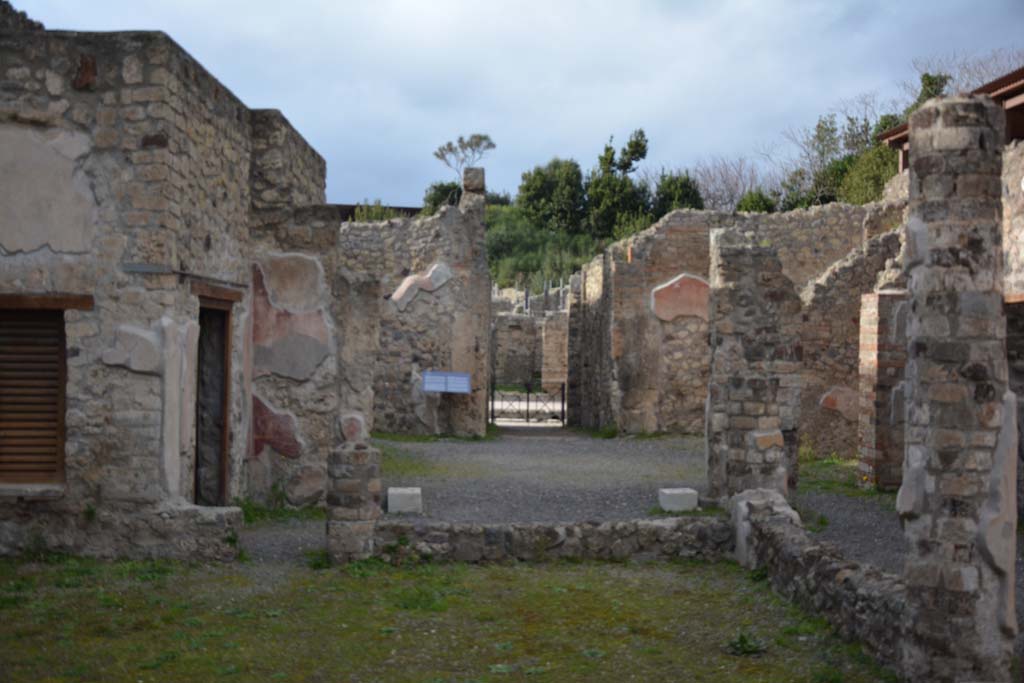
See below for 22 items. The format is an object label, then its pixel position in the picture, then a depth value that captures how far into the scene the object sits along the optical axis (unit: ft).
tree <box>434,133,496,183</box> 168.45
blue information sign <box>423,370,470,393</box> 54.44
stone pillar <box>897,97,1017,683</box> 15.67
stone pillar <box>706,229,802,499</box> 31.55
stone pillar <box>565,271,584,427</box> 72.13
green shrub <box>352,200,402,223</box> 85.10
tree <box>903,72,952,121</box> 99.30
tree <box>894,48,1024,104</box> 110.21
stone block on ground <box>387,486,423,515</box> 31.65
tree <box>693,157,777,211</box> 142.31
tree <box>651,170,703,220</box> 125.39
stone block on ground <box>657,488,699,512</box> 32.17
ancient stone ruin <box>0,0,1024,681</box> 15.99
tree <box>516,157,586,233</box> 137.90
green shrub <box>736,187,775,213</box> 95.40
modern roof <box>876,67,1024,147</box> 41.14
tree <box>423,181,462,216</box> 142.14
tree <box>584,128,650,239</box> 129.90
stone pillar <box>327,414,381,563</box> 25.05
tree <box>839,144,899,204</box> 92.43
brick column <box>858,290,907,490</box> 37.35
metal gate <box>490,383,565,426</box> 76.33
